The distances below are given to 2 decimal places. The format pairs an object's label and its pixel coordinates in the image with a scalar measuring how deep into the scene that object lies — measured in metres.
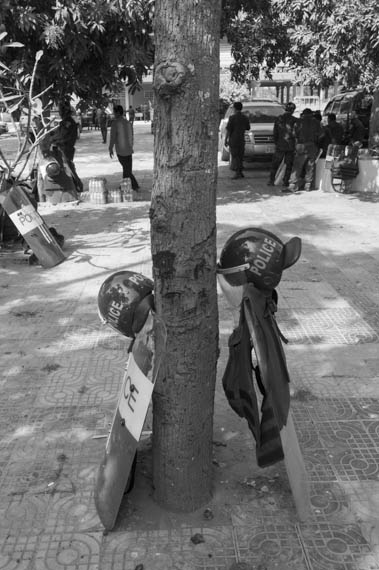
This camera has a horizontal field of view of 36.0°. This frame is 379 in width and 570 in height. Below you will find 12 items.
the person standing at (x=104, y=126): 23.99
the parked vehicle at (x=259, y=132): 15.30
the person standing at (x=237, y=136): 13.95
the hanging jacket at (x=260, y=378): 2.65
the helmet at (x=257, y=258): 2.65
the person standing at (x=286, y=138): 12.12
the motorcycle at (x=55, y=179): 10.28
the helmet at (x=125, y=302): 2.62
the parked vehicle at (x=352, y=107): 15.84
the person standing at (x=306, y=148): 11.87
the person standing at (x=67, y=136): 10.77
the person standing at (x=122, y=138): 11.68
